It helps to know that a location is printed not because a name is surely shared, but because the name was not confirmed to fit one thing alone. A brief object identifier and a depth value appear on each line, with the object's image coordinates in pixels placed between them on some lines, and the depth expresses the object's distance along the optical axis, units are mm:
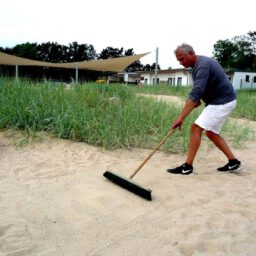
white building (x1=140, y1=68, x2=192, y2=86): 31094
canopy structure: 14927
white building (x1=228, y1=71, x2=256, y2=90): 32572
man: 3131
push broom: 2739
